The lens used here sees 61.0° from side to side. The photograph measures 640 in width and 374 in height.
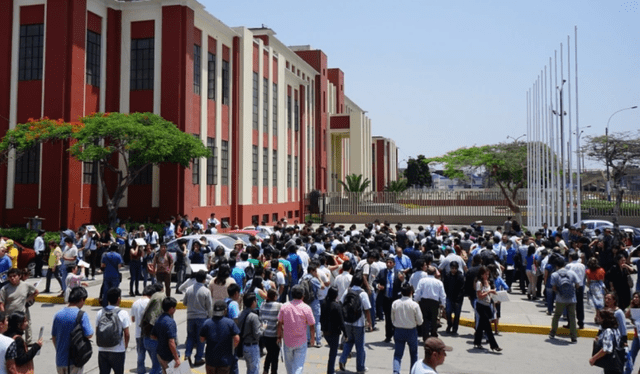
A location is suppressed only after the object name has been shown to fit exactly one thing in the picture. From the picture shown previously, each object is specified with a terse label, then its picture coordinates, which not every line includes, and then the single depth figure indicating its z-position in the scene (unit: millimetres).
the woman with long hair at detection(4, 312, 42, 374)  5801
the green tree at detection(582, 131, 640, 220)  42219
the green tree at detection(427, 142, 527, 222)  50562
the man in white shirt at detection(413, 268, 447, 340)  9977
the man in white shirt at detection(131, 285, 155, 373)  7996
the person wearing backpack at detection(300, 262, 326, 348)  9789
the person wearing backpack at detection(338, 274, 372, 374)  8695
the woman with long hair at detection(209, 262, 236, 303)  9156
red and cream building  22906
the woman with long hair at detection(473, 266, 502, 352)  10078
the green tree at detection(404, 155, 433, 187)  95875
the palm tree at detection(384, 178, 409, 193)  57547
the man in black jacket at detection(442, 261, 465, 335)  11203
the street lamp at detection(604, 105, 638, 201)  42656
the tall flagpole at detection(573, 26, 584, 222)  25125
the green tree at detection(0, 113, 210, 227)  20484
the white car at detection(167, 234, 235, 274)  16797
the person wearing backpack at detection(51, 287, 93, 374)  6762
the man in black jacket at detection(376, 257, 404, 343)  10914
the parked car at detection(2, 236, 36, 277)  17438
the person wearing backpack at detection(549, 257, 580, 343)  10781
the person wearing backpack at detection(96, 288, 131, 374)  6930
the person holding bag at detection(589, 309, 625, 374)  6953
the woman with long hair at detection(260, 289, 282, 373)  8055
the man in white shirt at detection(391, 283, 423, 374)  8367
